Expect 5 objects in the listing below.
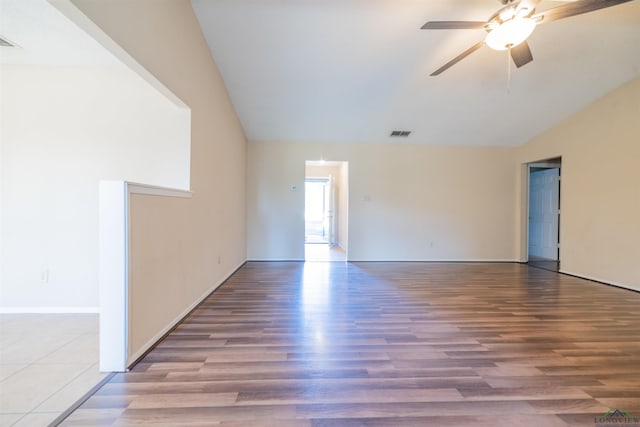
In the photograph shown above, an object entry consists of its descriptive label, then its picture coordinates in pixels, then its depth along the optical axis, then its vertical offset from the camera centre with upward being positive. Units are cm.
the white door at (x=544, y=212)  588 +2
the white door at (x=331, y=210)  797 +2
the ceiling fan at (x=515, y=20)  191 +146
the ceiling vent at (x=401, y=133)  515 +151
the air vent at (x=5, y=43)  227 +141
